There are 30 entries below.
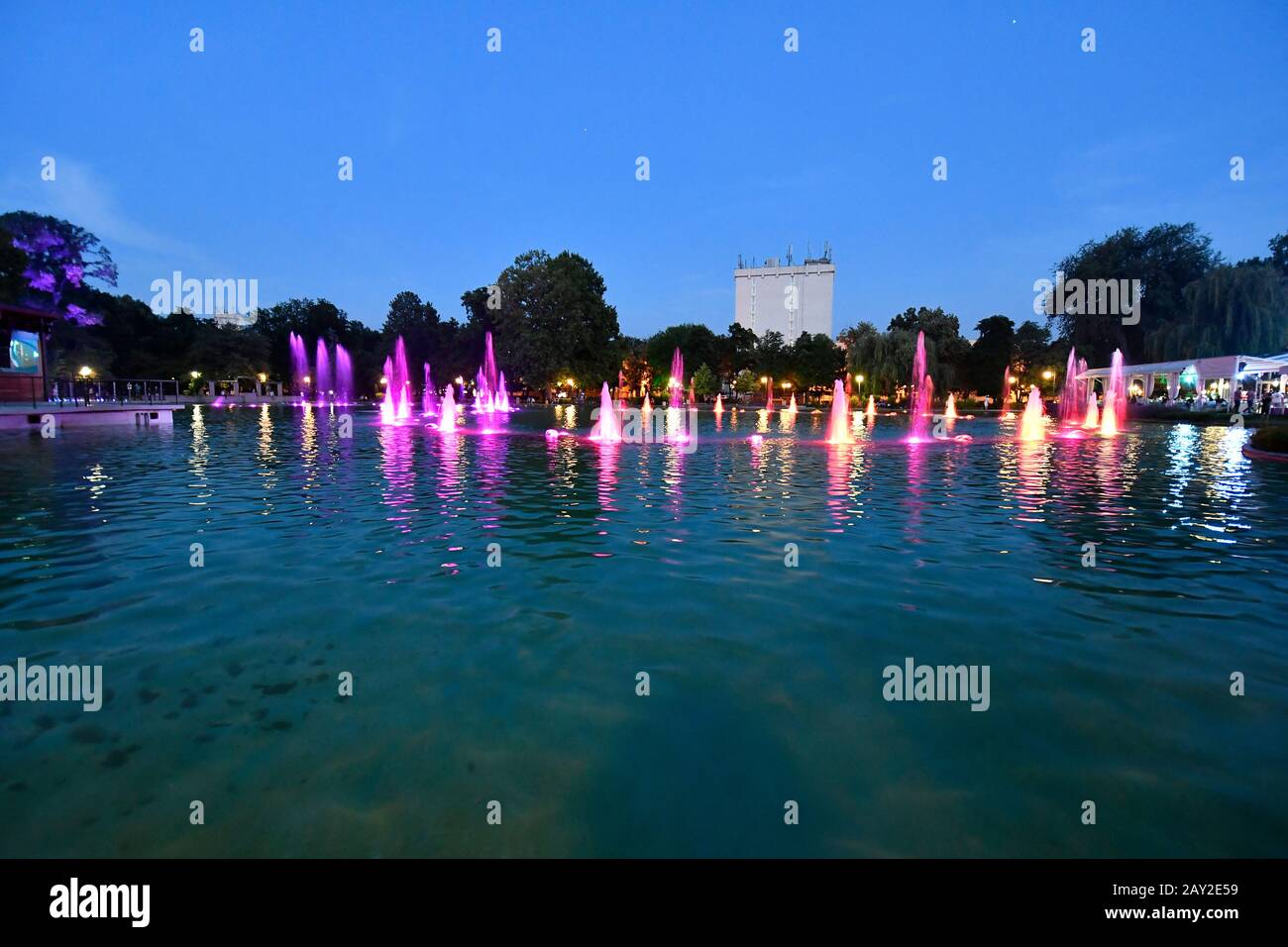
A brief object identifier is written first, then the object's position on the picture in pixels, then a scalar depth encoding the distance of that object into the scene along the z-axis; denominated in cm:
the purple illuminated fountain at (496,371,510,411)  6313
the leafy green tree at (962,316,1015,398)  7781
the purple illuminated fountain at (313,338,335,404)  9589
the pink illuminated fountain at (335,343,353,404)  9181
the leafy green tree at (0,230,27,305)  4394
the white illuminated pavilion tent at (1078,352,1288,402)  4041
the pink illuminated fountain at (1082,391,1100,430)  3638
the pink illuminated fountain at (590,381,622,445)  2756
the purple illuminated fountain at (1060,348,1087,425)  4878
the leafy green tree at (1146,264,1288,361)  4853
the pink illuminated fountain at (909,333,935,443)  5025
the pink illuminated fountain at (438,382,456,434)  3241
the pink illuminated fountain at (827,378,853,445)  2845
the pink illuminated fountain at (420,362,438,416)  5541
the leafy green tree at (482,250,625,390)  6362
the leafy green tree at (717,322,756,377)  10344
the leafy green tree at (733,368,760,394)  10019
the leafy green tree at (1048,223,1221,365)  6425
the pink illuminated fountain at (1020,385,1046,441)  3280
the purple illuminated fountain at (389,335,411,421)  8325
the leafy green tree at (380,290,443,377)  8769
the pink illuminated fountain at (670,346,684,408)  8106
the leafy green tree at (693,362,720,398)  9431
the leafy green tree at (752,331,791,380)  9406
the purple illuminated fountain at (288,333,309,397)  9312
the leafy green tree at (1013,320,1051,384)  7334
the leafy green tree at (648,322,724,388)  9900
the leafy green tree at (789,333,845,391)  9075
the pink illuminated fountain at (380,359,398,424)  4206
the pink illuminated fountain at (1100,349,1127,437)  3547
